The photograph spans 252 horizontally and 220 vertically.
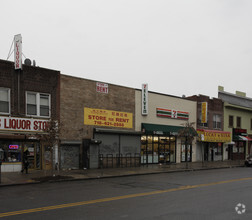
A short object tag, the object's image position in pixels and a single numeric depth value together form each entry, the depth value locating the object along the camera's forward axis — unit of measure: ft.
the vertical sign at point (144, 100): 85.92
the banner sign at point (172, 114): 91.00
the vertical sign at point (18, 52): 60.93
